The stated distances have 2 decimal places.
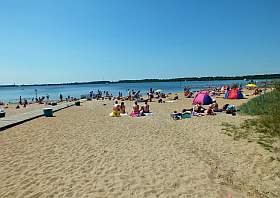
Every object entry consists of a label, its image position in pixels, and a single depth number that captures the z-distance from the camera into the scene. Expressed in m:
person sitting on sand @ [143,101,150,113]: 10.84
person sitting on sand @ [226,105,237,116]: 9.14
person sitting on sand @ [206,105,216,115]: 9.23
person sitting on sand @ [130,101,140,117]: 10.16
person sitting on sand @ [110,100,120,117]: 10.16
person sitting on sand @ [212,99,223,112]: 10.01
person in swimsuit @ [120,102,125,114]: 10.96
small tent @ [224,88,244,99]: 15.87
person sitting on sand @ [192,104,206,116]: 9.34
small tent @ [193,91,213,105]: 12.99
